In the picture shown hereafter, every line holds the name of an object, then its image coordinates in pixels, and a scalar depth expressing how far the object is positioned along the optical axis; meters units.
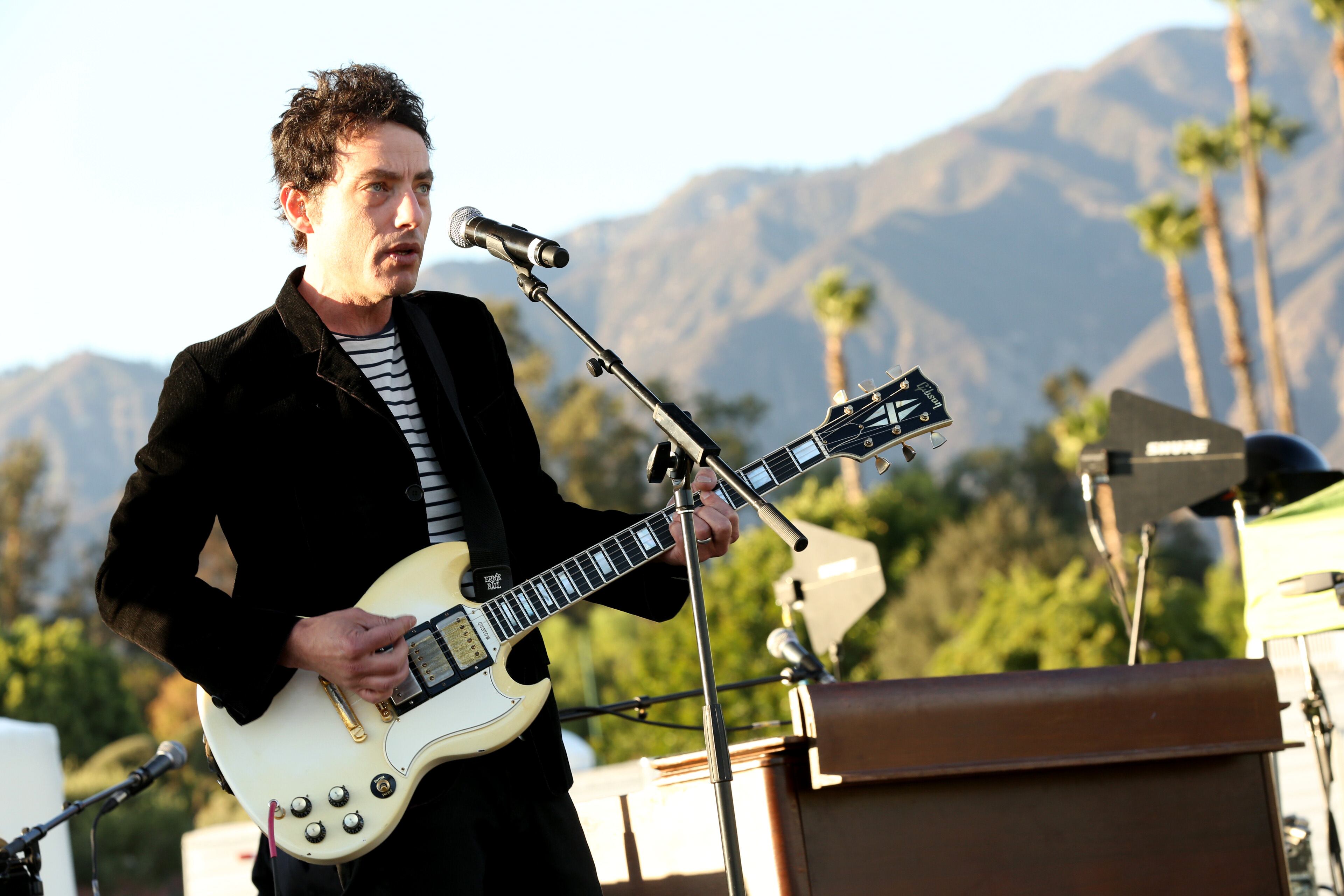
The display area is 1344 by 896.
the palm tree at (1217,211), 31.88
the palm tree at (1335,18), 29.06
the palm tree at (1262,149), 32.28
